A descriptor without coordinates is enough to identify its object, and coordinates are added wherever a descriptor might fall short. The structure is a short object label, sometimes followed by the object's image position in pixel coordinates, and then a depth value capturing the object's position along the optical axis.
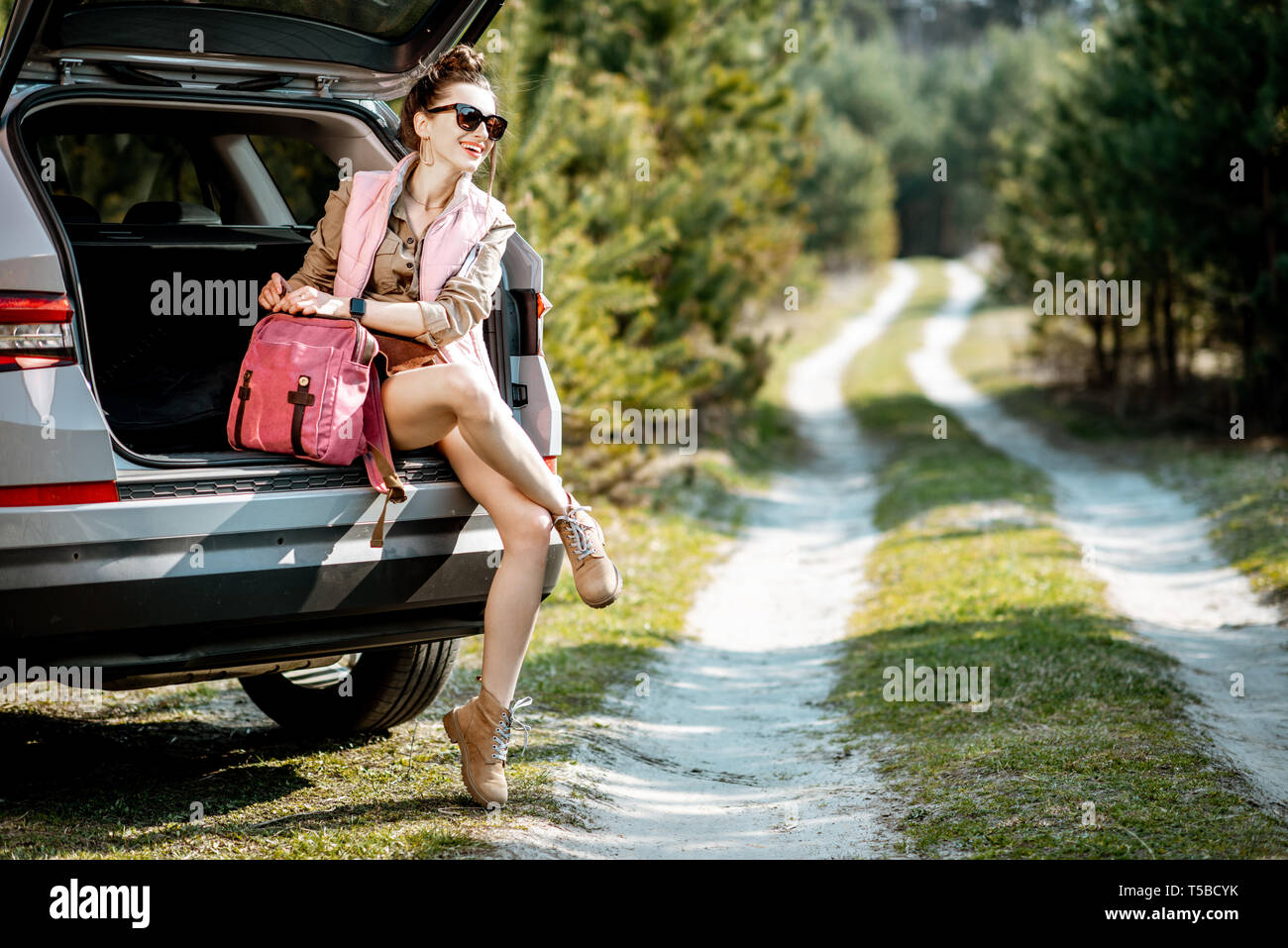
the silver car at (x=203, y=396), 7.00
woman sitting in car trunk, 8.23
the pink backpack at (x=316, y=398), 7.87
